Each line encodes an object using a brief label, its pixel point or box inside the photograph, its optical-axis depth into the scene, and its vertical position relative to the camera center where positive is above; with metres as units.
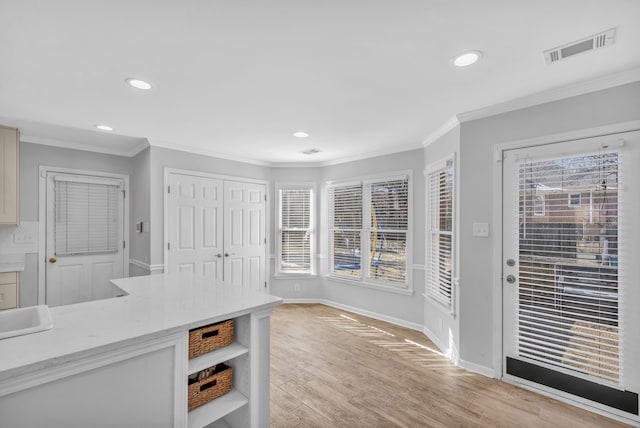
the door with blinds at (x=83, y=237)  3.84 -0.30
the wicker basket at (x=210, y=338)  1.62 -0.70
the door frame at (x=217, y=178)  3.92 +0.12
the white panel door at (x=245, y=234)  4.62 -0.31
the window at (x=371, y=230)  4.19 -0.23
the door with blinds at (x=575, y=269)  2.11 -0.42
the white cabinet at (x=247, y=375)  1.67 -0.94
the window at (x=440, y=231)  3.19 -0.18
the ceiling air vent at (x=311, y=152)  4.34 +0.94
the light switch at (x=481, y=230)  2.74 -0.14
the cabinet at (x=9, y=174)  3.22 +0.44
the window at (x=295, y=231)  5.24 -0.28
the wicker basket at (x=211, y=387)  1.61 -0.98
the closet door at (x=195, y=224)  4.02 -0.13
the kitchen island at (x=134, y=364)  1.12 -0.65
